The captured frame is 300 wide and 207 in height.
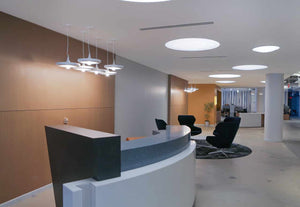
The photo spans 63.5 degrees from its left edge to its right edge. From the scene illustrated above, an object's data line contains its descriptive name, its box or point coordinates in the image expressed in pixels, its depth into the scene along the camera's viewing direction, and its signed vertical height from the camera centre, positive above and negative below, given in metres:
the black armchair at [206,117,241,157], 7.29 -0.97
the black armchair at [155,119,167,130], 8.38 -0.76
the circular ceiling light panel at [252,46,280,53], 5.88 +1.35
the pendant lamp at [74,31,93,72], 4.16 +0.58
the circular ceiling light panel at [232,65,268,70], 8.97 +1.39
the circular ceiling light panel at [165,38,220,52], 5.95 +1.46
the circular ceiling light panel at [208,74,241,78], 11.93 +1.38
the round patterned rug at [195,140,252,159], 7.39 -1.61
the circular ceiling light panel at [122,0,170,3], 3.20 +1.34
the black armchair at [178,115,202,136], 10.62 -0.77
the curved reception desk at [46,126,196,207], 1.81 -0.64
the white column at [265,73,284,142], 10.23 -0.18
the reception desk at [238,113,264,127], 15.88 -1.03
